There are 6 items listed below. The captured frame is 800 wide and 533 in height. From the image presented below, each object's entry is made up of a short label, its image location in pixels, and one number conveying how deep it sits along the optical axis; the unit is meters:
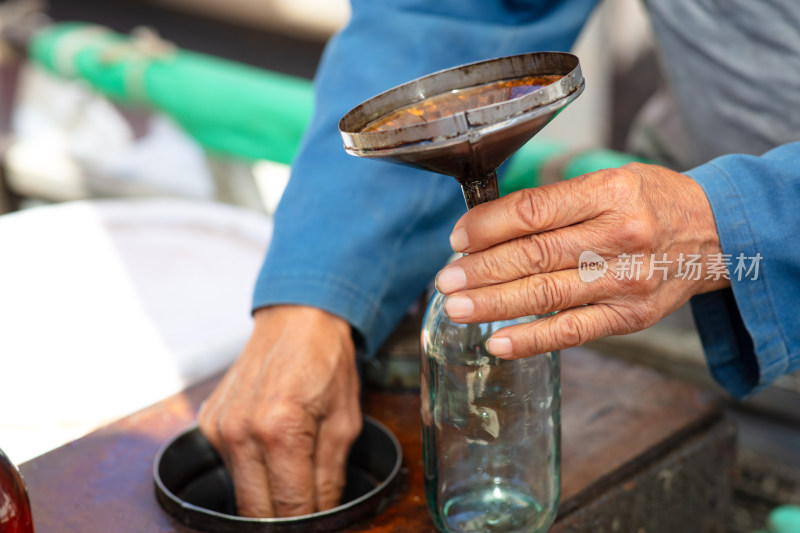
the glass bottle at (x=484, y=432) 0.83
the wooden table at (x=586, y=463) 0.93
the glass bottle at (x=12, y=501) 0.71
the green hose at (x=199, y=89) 2.20
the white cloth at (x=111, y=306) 1.13
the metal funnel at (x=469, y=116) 0.62
